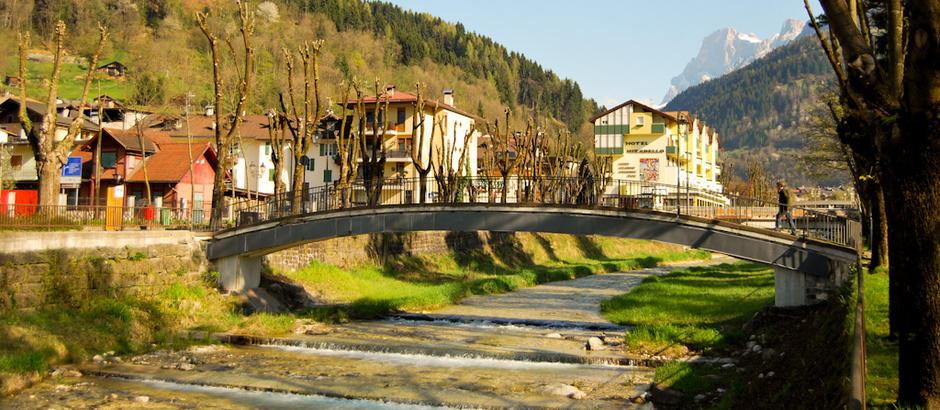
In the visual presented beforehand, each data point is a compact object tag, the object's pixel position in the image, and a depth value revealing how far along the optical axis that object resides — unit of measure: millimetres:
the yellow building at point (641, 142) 86938
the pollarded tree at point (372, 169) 32125
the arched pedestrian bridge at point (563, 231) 21406
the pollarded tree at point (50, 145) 26750
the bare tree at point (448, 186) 31134
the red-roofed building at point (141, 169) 50500
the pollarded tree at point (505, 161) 41506
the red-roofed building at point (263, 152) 71188
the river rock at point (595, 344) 22656
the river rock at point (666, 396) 16094
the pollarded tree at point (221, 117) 29750
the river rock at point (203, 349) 22625
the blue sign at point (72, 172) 45250
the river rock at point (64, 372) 18781
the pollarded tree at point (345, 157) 38875
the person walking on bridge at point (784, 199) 22625
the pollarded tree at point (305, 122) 33719
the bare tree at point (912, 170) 7793
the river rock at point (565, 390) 16953
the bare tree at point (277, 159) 36122
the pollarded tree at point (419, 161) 30114
